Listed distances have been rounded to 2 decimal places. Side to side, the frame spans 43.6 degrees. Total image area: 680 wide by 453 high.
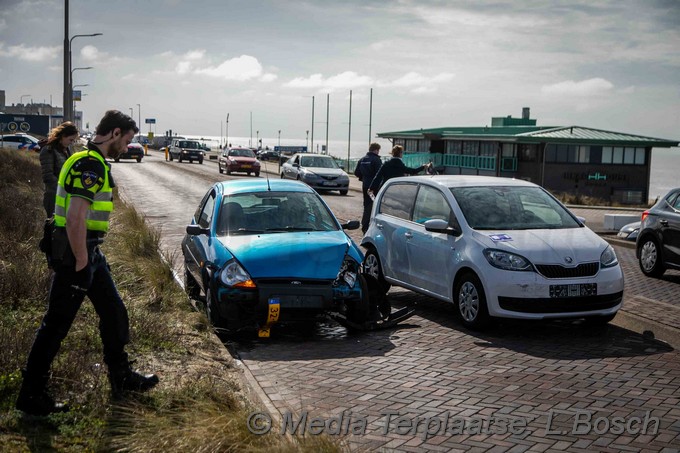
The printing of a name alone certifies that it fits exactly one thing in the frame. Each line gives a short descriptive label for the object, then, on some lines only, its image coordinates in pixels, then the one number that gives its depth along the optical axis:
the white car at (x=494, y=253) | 8.44
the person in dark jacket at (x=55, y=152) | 9.73
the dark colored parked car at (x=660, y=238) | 12.54
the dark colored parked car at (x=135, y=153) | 63.35
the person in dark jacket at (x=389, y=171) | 14.92
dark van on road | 68.44
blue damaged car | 8.12
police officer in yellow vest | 5.34
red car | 46.06
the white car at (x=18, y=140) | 60.62
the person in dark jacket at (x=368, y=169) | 15.80
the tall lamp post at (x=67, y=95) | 25.71
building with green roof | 56.84
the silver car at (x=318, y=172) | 33.43
